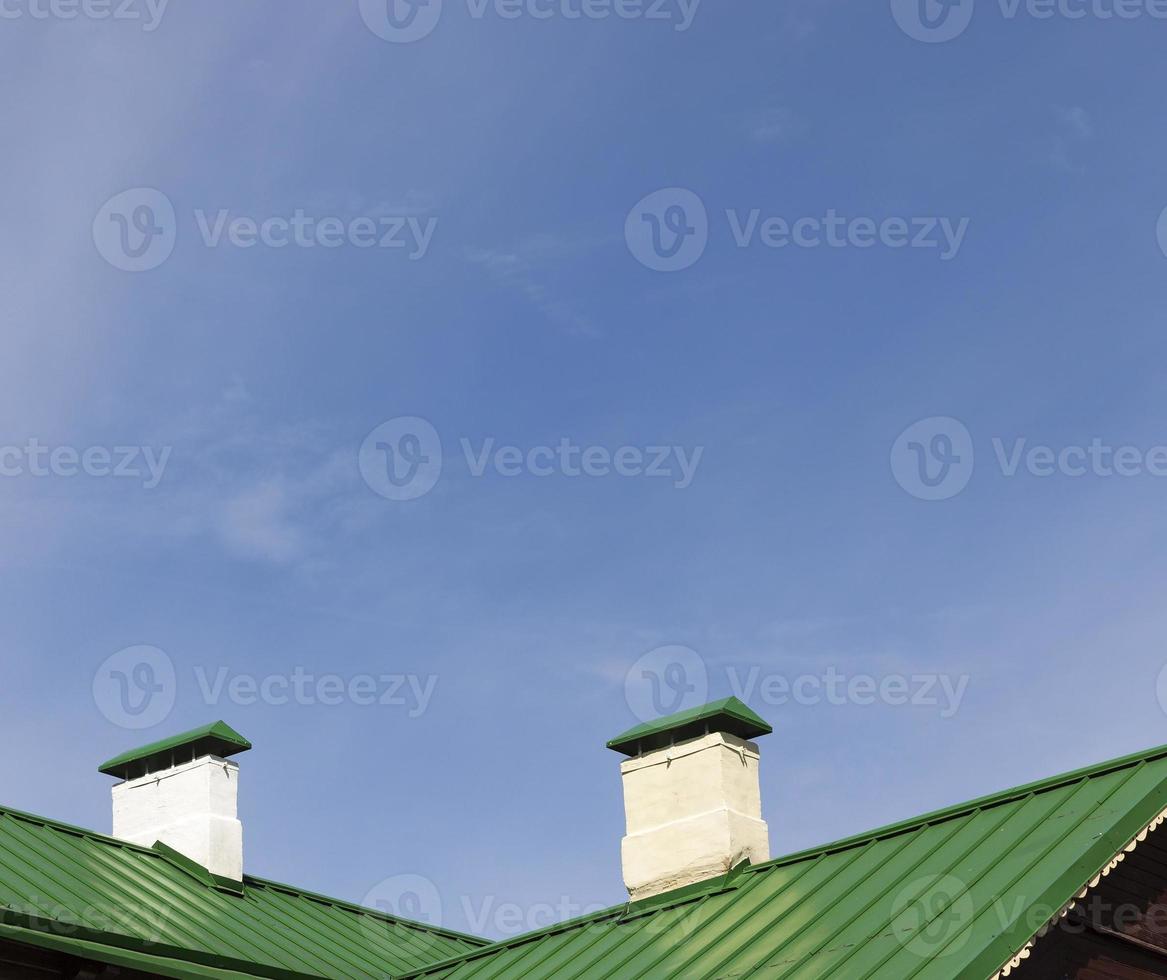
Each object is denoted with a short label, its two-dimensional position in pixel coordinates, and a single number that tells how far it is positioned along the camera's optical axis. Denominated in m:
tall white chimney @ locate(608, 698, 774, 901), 20.17
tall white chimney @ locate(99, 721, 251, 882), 22.36
